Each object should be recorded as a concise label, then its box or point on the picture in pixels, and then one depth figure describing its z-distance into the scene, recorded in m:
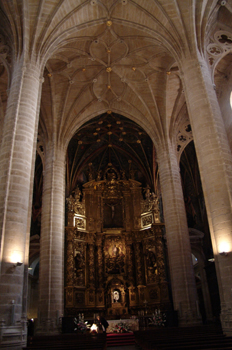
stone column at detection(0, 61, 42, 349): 8.32
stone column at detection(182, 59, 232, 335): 9.31
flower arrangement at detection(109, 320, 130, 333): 17.20
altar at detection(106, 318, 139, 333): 17.33
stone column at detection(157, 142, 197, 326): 14.46
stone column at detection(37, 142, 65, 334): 14.00
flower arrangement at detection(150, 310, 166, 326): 15.53
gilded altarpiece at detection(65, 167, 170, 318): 21.61
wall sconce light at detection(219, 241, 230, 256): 9.34
